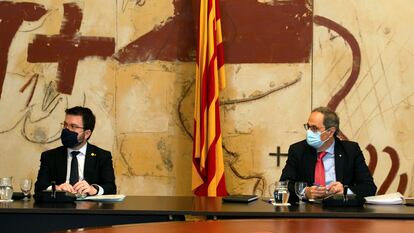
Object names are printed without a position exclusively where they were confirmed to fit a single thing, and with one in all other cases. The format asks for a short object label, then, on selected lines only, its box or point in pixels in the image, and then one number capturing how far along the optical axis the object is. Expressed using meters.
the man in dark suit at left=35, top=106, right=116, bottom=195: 5.01
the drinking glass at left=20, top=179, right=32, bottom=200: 4.50
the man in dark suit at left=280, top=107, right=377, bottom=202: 4.98
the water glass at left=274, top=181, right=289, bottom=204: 4.34
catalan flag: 6.02
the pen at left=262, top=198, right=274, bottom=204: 4.53
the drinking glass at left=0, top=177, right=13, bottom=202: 4.41
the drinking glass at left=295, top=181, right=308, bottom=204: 4.41
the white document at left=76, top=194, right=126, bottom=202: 4.48
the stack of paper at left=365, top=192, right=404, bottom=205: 4.45
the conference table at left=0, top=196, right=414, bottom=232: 3.91
